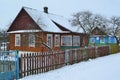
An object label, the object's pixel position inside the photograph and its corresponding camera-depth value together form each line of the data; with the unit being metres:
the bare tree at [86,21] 17.68
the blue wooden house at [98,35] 19.44
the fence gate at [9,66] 4.87
